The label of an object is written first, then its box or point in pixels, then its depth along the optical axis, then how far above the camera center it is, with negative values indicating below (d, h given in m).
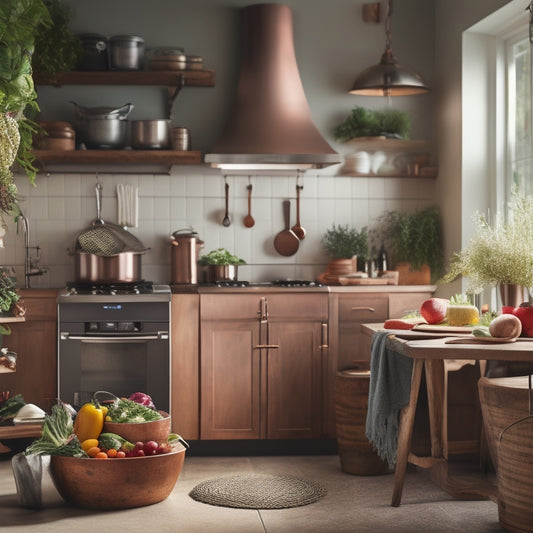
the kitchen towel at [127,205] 5.78 +0.42
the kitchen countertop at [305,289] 5.29 -0.12
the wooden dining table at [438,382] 3.54 -0.53
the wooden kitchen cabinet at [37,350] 5.25 -0.46
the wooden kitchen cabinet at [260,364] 5.30 -0.55
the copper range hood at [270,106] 5.52 +1.02
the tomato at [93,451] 4.05 -0.81
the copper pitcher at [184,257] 5.69 +0.08
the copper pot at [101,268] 5.46 +0.02
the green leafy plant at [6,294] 4.61 -0.12
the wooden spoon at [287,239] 5.90 +0.19
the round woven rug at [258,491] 4.24 -1.08
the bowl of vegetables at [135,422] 4.21 -0.71
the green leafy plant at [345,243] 5.87 +0.17
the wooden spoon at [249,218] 5.88 +0.33
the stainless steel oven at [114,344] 5.14 -0.42
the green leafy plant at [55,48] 5.35 +1.33
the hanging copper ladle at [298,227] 5.91 +0.27
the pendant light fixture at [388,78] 5.37 +1.13
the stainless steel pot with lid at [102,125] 5.53 +0.89
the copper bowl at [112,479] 4.02 -0.94
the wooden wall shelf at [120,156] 5.50 +0.70
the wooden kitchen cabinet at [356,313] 5.38 -0.27
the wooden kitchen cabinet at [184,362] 5.29 -0.54
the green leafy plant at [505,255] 4.23 +0.06
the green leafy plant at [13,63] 2.84 +0.67
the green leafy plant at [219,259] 5.69 +0.07
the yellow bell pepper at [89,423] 4.20 -0.71
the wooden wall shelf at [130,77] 5.51 +1.18
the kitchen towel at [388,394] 4.18 -0.58
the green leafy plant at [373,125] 5.79 +0.92
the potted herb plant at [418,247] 5.80 +0.13
